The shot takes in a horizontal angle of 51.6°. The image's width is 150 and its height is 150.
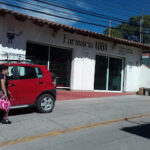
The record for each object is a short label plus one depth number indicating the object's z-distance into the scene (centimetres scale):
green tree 3022
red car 484
